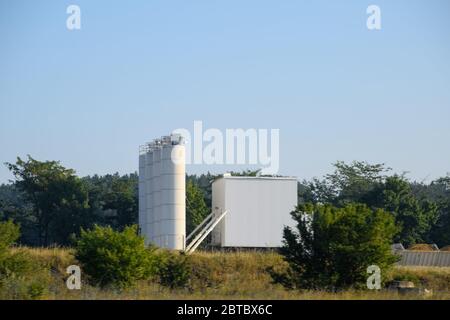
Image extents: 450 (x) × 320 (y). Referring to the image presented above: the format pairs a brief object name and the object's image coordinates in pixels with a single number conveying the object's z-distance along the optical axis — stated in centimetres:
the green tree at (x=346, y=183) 8919
